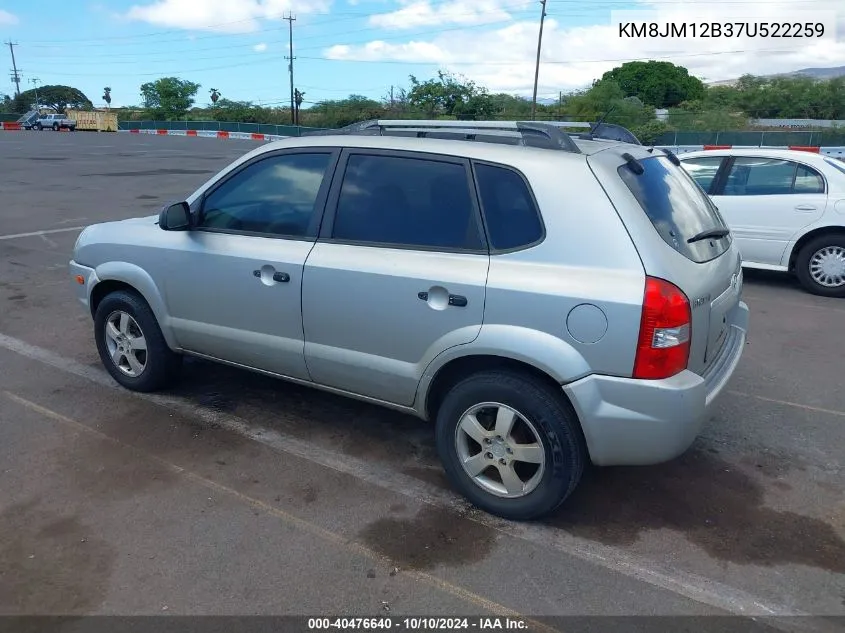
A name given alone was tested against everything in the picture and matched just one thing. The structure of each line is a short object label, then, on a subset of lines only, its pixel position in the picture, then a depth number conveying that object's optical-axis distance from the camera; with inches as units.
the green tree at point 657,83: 3351.4
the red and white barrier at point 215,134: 1964.8
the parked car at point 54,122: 2502.5
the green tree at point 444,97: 1934.1
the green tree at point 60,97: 4830.2
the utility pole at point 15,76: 4498.0
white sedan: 299.7
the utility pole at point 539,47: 1900.8
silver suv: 119.3
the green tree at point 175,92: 4311.0
